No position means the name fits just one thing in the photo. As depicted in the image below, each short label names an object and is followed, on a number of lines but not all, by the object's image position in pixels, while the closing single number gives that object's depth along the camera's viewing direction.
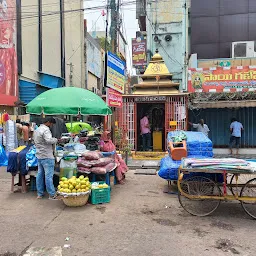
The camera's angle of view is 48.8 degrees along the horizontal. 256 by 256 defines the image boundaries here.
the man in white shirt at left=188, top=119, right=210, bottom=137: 11.88
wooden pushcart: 4.96
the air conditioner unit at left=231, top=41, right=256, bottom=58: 16.09
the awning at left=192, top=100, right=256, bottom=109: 11.54
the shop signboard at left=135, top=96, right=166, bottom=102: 12.28
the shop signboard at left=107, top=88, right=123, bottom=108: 8.48
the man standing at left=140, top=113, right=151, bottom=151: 12.71
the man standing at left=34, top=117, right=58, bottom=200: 5.88
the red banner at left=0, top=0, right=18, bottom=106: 12.09
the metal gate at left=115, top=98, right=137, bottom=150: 12.66
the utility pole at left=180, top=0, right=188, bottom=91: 17.98
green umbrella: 6.75
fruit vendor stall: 5.56
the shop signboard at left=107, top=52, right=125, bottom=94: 8.20
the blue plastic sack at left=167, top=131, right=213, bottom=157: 6.83
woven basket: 5.48
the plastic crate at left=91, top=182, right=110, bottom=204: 5.79
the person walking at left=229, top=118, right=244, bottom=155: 12.07
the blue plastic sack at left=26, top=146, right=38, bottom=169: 6.44
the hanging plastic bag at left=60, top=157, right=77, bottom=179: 6.09
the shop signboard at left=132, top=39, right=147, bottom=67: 17.55
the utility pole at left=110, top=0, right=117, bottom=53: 9.18
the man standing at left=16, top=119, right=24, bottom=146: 10.52
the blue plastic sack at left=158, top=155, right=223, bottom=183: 6.40
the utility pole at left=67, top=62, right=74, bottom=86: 20.65
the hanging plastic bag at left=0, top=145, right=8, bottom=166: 10.49
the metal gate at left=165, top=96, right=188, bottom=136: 12.16
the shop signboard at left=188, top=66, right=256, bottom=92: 12.71
